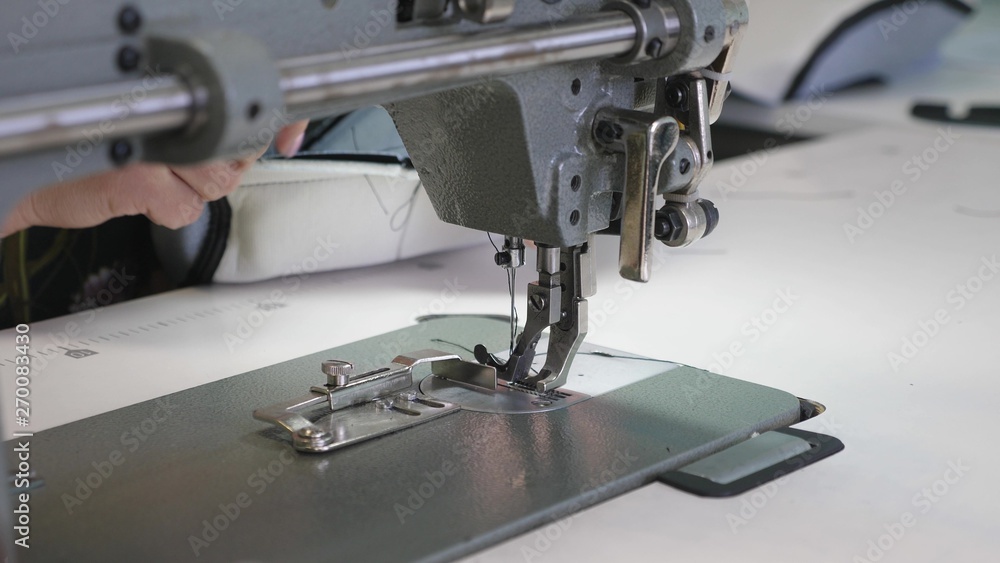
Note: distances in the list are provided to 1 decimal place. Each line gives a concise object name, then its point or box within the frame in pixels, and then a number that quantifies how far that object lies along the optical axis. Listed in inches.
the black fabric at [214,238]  43.1
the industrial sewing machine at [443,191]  28.7
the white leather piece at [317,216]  43.1
